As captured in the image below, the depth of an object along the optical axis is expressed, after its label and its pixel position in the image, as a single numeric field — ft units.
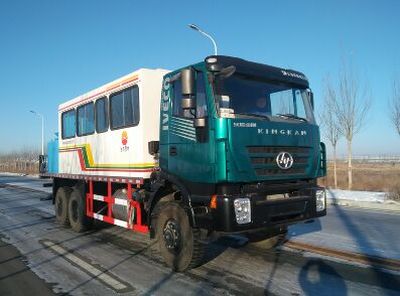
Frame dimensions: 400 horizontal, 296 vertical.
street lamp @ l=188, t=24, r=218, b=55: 68.69
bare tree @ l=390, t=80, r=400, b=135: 65.67
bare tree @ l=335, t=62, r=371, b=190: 72.18
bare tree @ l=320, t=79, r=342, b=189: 77.81
